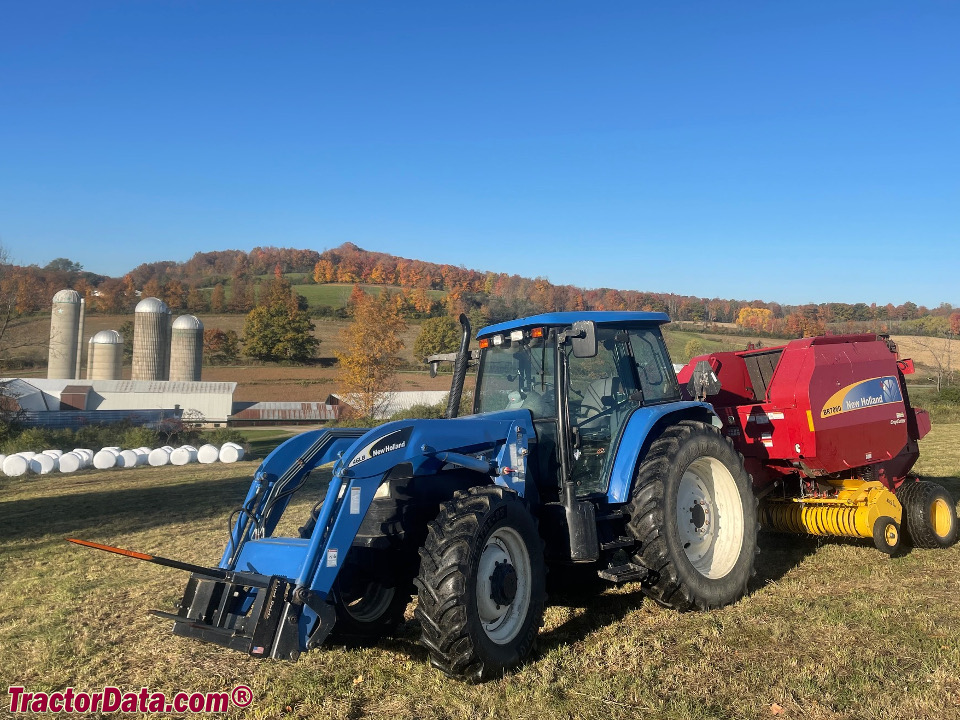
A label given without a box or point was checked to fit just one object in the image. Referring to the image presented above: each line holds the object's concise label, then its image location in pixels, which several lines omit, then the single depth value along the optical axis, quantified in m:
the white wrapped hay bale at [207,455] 22.77
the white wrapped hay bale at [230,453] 23.02
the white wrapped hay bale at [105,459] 21.38
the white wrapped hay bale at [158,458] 22.23
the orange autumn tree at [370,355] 42.75
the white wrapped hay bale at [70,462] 20.61
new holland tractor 4.24
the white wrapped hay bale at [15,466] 19.28
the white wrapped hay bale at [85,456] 21.30
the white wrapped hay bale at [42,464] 20.05
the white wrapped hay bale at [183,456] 22.34
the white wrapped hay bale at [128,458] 21.88
